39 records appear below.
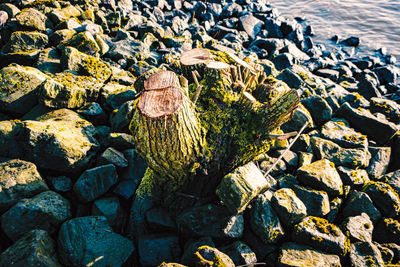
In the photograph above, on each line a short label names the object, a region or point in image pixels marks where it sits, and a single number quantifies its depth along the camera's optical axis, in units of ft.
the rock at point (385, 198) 12.32
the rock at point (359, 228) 10.87
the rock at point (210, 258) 8.68
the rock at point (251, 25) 35.70
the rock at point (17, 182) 10.71
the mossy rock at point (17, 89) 14.76
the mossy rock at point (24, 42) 19.25
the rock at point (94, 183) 11.51
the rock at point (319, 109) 17.85
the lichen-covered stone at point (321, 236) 10.26
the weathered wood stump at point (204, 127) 8.96
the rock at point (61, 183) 11.98
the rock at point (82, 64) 17.28
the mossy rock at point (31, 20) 21.45
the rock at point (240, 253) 9.90
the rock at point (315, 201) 11.79
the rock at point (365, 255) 10.07
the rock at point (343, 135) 15.76
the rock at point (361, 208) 12.17
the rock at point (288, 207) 10.84
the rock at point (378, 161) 14.85
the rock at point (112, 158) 12.43
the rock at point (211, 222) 10.67
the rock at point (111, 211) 11.42
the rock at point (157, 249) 10.42
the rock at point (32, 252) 8.80
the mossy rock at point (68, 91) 14.13
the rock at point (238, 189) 10.01
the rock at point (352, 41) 37.22
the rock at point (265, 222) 10.55
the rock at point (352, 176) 13.69
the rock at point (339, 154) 14.44
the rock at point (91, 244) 9.87
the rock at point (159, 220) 11.33
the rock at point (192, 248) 9.75
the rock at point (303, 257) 9.68
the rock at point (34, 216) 10.15
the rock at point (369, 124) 16.67
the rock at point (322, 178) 12.54
